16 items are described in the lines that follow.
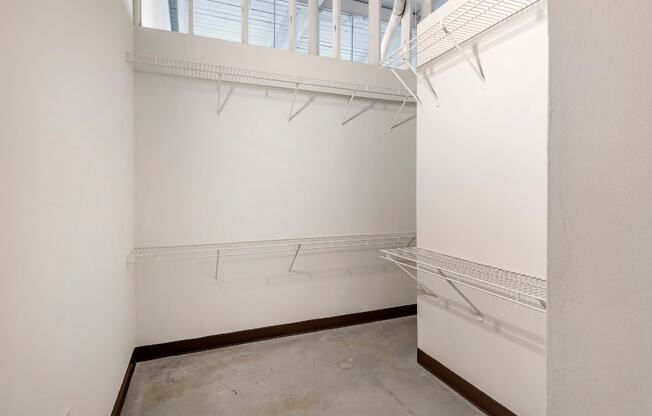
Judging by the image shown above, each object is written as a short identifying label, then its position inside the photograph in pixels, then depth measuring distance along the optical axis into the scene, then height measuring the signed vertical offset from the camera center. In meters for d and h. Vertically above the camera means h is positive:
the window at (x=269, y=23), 3.73 +2.21
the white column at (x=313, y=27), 2.77 +1.47
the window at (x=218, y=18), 3.64 +2.19
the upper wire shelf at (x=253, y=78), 2.19 +0.93
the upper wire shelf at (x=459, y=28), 1.54 +0.91
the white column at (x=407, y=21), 3.01 +1.66
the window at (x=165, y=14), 2.61 +2.06
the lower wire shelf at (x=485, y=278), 1.41 -0.36
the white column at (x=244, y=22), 2.57 +1.41
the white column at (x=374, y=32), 2.97 +1.53
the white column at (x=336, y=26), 2.86 +1.53
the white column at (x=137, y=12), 2.21 +1.28
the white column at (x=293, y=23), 2.72 +1.48
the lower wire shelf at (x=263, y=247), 2.21 -0.33
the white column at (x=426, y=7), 3.02 +1.78
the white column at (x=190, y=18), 2.43 +1.37
